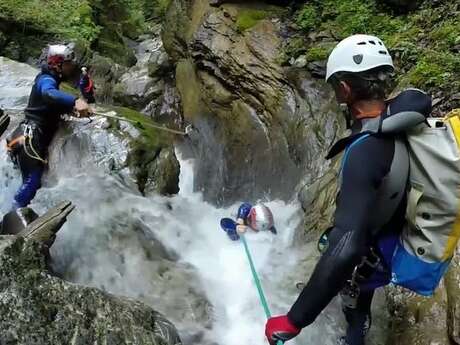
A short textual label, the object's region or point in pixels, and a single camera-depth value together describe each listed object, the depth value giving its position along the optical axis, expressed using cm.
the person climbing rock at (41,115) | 680
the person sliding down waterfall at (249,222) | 787
